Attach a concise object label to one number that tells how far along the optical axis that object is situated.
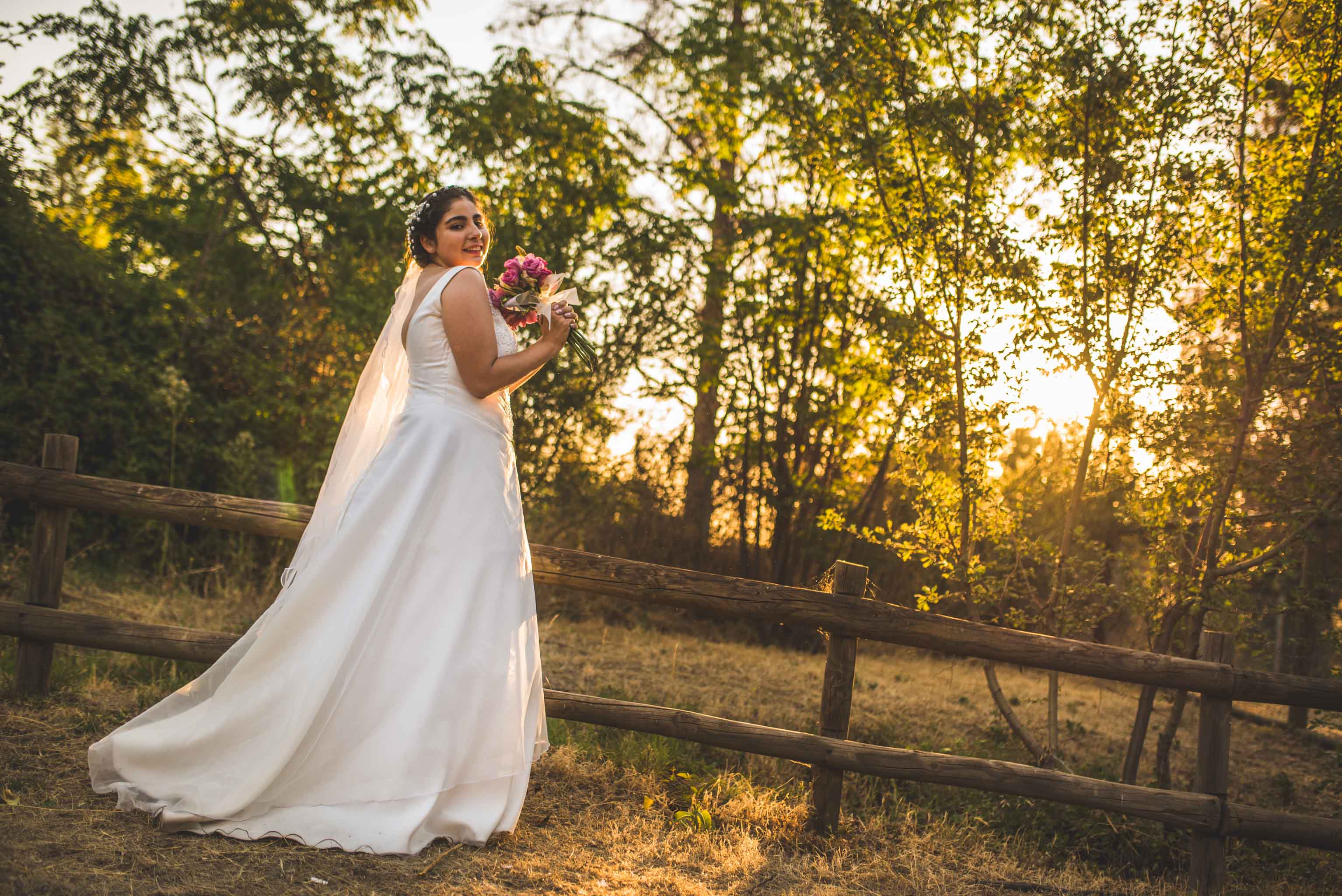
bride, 3.15
